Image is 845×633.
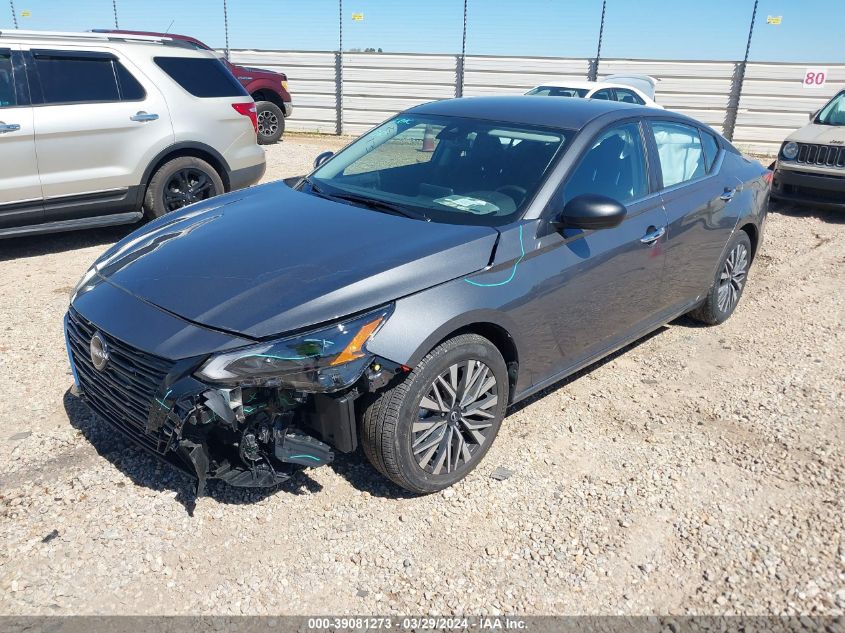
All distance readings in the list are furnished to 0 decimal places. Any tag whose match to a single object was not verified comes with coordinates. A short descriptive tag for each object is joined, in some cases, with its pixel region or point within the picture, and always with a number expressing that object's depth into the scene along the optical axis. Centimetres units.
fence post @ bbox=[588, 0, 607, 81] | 1648
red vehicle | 1380
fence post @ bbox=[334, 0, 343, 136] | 1728
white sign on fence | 1512
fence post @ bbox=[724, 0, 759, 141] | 1585
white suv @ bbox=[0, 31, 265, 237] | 597
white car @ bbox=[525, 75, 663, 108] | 1218
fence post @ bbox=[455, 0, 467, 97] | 1681
